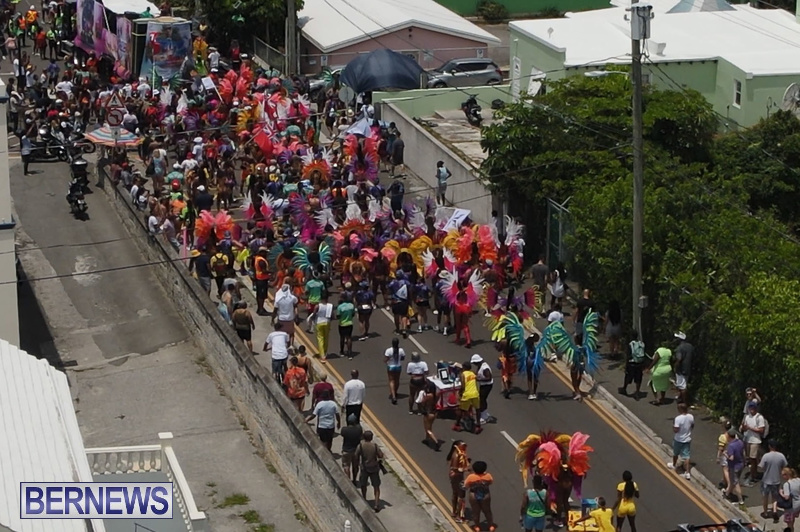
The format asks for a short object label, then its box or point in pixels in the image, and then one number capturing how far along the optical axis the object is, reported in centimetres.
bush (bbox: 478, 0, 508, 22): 7071
